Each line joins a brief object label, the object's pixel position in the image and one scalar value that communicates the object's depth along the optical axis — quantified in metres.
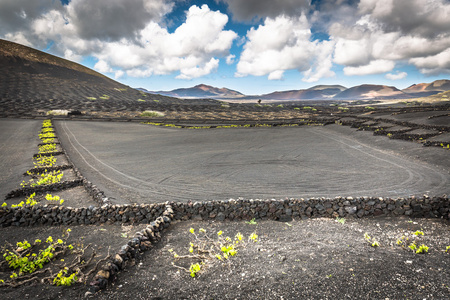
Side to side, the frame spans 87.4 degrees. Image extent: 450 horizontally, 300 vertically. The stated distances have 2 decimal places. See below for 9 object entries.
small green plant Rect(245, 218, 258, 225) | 9.41
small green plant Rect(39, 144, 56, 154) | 21.73
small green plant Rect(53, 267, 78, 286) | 6.01
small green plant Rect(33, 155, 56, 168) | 17.12
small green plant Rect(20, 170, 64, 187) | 13.21
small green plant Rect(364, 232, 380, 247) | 7.19
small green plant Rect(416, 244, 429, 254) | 6.57
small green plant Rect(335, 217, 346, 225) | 9.18
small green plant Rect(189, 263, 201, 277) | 6.11
